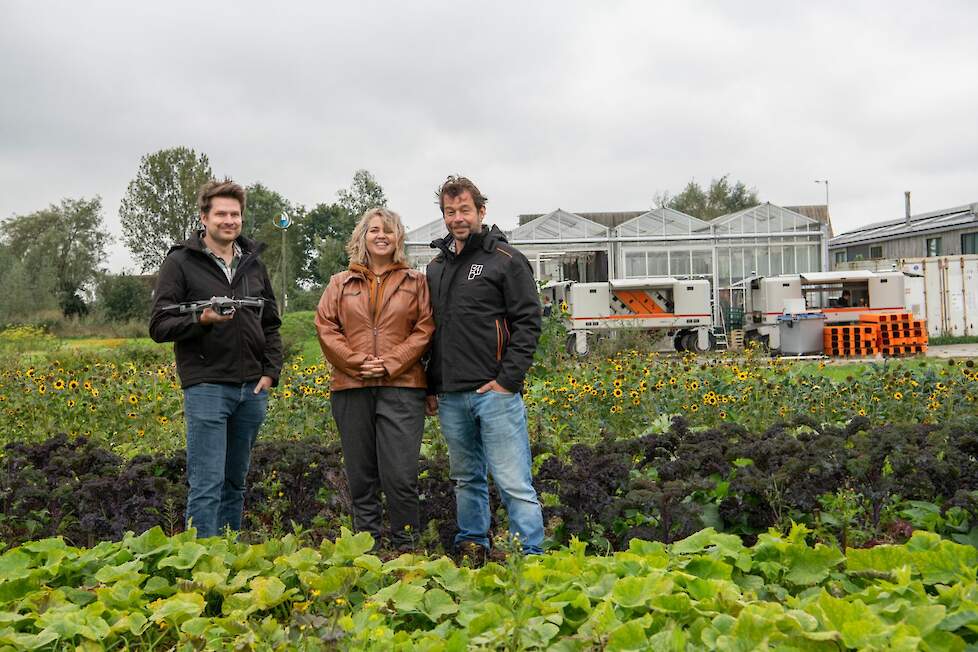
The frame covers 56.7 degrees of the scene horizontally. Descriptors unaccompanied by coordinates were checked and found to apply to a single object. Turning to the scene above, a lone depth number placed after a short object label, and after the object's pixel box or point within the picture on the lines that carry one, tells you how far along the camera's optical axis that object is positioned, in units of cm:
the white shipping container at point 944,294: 2534
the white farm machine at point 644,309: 2048
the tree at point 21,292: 3881
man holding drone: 390
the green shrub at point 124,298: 4247
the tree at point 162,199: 4481
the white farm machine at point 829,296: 1994
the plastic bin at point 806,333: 1912
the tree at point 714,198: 6404
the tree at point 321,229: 5650
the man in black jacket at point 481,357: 395
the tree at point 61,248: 4562
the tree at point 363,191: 5573
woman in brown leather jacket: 401
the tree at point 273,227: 5722
